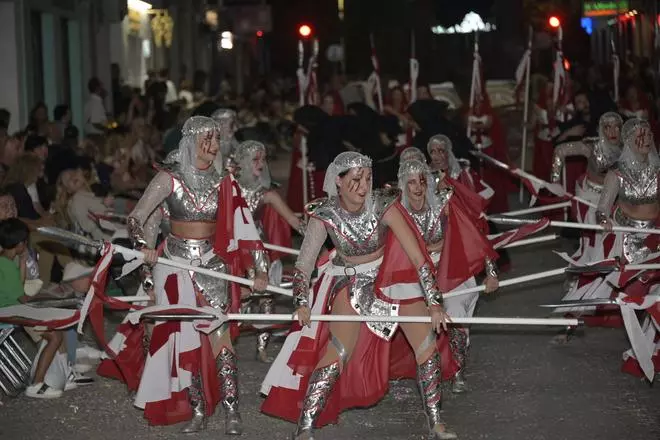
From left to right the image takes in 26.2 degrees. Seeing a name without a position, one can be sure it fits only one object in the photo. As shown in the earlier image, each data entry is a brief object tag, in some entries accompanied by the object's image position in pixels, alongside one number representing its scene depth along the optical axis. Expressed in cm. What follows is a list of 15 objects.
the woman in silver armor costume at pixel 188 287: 833
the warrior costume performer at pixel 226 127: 1139
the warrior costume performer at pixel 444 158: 1114
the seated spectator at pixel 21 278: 927
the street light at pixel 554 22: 1973
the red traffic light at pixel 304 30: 2170
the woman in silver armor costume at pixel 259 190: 1005
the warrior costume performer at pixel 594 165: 1202
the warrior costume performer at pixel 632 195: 1040
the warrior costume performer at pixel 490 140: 1903
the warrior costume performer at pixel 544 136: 2006
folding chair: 937
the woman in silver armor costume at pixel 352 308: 787
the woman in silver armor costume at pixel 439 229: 891
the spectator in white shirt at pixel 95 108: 2123
